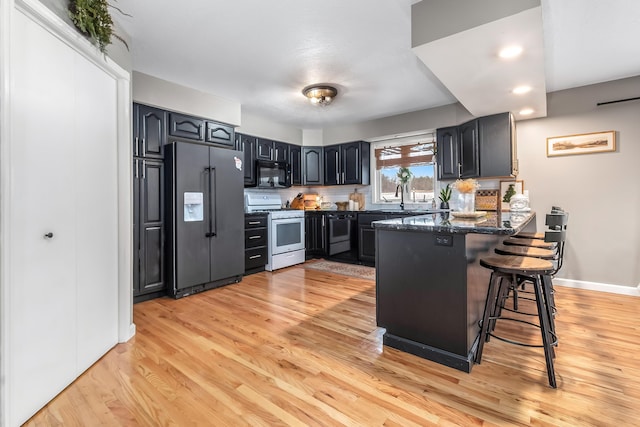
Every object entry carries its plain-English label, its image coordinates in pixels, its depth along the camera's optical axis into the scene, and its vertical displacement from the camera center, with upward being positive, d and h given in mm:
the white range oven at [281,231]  4496 -248
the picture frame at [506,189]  3926 +340
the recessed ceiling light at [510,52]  2057 +1182
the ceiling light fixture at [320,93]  3541 +1530
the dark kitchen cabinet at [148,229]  3145 -123
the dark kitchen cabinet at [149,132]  3155 +967
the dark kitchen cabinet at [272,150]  4801 +1146
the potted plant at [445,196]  3759 +239
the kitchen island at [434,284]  1813 -479
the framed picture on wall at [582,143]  3369 +838
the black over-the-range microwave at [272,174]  4695 +719
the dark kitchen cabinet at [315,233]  5137 -311
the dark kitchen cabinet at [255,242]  4195 -382
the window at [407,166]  4867 +831
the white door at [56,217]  1398 +12
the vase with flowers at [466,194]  2396 +167
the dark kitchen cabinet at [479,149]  3684 +892
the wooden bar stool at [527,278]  1645 -417
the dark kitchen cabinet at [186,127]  3447 +1121
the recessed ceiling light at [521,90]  2824 +1235
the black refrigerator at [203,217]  3271 +4
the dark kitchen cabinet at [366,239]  4707 -394
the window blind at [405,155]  4864 +1057
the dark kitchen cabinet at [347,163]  5242 +966
